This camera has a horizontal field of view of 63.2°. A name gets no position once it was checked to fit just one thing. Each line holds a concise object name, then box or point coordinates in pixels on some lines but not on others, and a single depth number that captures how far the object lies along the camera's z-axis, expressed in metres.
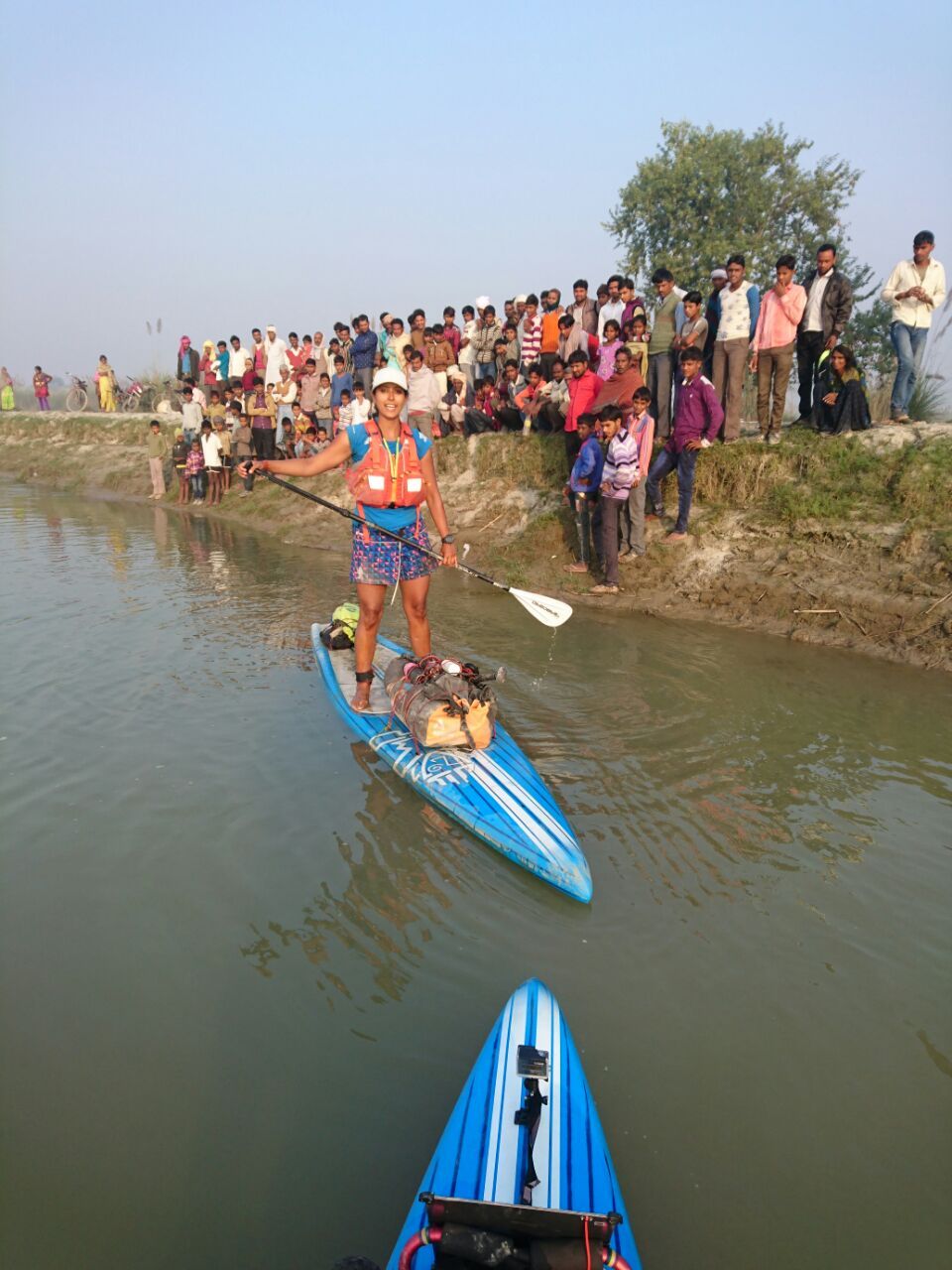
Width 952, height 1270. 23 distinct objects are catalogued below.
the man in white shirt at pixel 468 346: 13.73
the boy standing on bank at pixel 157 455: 19.39
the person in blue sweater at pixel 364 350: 14.10
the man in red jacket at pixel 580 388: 10.06
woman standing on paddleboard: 5.50
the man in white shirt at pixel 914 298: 8.45
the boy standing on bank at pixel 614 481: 8.97
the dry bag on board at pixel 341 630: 7.62
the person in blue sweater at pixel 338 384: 15.11
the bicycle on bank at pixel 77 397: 28.72
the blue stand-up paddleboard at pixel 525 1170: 2.17
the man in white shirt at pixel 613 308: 10.73
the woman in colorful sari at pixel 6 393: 30.58
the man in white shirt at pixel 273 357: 16.91
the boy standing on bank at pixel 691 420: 8.94
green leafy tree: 24.80
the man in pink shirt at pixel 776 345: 9.03
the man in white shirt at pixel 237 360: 18.69
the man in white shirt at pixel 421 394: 12.73
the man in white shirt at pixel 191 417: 18.47
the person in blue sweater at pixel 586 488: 9.62
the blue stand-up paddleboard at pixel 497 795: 4.17
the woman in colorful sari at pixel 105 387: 27.31
